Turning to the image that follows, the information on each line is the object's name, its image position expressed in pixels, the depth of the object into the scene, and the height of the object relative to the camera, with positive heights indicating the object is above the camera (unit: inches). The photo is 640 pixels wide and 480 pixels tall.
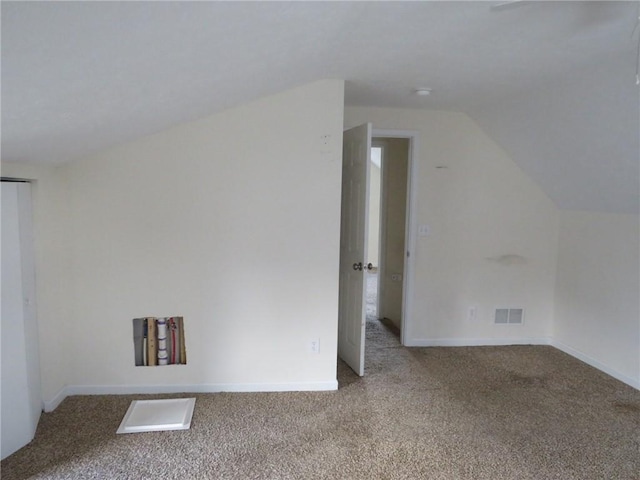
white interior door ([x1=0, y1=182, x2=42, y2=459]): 86.7 -25.6
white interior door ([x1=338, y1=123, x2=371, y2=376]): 127.2 -11.8
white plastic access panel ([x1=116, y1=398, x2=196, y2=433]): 100.0 -52.2
